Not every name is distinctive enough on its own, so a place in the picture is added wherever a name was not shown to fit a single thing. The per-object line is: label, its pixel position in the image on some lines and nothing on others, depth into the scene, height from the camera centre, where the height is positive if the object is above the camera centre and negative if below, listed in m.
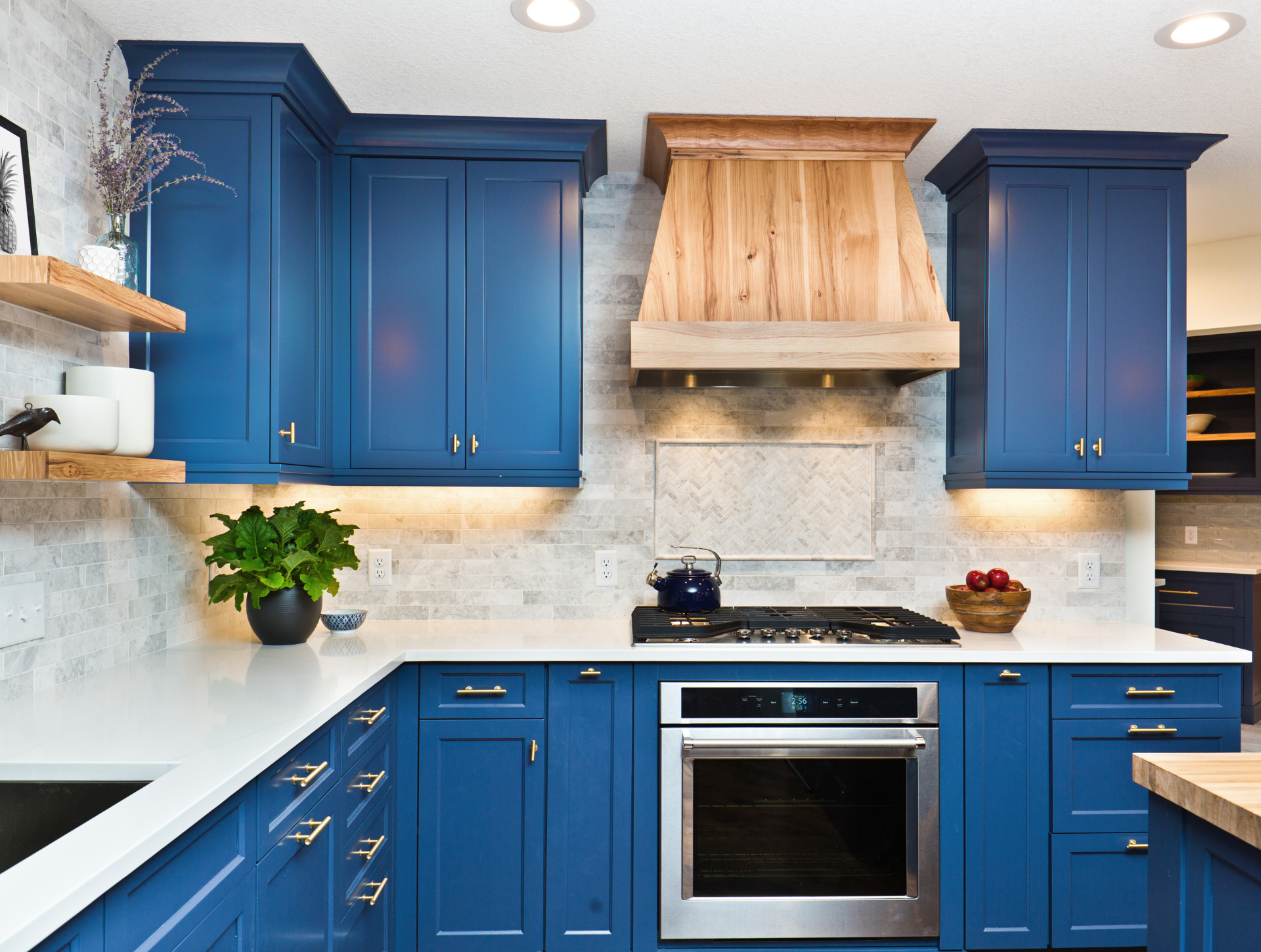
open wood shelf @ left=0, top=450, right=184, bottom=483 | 1.46 +0.01
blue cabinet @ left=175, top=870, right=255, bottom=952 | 1.20 -0.70
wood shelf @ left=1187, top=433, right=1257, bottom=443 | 4.66 +0.24
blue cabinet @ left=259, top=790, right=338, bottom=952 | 1.44 -0.79
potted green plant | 2.28 -0.25
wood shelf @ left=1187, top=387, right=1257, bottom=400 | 4.63 +0.50
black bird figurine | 1.48 +0.10
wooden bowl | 2.64 -0.43
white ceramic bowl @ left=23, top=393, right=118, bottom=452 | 1.62 +0.10
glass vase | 1.85 +0.51
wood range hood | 2.56 +0.79
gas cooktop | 2.42 -0.47
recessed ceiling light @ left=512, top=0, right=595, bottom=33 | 1.93 +1.12
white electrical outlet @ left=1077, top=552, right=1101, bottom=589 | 3.02 -0.34
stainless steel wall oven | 2.32 -0.97
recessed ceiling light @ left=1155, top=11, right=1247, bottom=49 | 1.98 +1.11
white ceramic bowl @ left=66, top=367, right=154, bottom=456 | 1.81 +0.18
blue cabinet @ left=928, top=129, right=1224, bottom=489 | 2.69 +0.52
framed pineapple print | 1.67 +0.58
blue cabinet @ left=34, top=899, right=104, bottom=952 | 0.90 -0.52
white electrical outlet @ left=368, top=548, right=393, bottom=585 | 2.90 -0.33
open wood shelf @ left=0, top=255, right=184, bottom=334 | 1.47 +0.35
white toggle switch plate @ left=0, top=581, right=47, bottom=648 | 1.67 -0.29
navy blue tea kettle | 2.69 -0.38
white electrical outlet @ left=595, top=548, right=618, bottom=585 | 2.93 -0.33
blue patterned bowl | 2.59 -0.47
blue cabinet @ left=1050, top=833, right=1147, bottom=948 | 2.38 -1.21
